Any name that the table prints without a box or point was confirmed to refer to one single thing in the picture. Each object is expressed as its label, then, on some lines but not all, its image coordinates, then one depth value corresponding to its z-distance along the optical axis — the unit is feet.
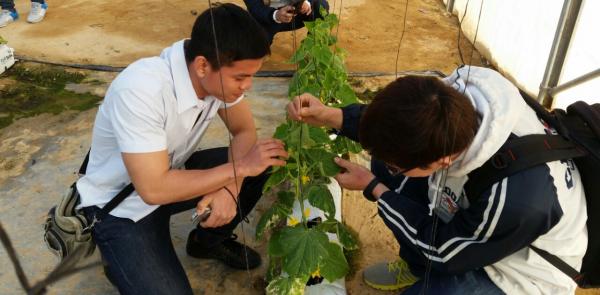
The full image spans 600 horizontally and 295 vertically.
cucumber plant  6.10
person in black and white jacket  4.61
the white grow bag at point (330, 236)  7.14
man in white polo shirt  5.52
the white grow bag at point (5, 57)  13.53
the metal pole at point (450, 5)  18.64
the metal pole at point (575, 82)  10.50
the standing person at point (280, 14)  12.80
